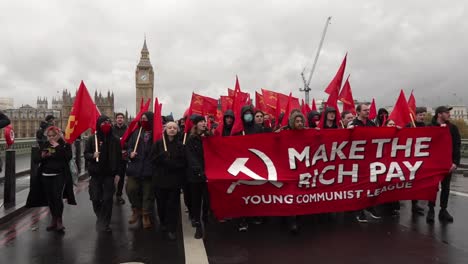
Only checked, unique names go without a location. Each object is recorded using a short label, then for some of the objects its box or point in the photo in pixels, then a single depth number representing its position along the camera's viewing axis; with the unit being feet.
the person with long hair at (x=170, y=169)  17.52
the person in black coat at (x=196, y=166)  17.58
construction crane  359.01
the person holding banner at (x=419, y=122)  22.06
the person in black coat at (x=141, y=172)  19.63
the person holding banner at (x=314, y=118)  23.25
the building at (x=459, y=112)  563.07
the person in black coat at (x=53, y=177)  18.60
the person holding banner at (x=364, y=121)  21.24
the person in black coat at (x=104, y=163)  18.69
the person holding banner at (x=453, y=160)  19.76
